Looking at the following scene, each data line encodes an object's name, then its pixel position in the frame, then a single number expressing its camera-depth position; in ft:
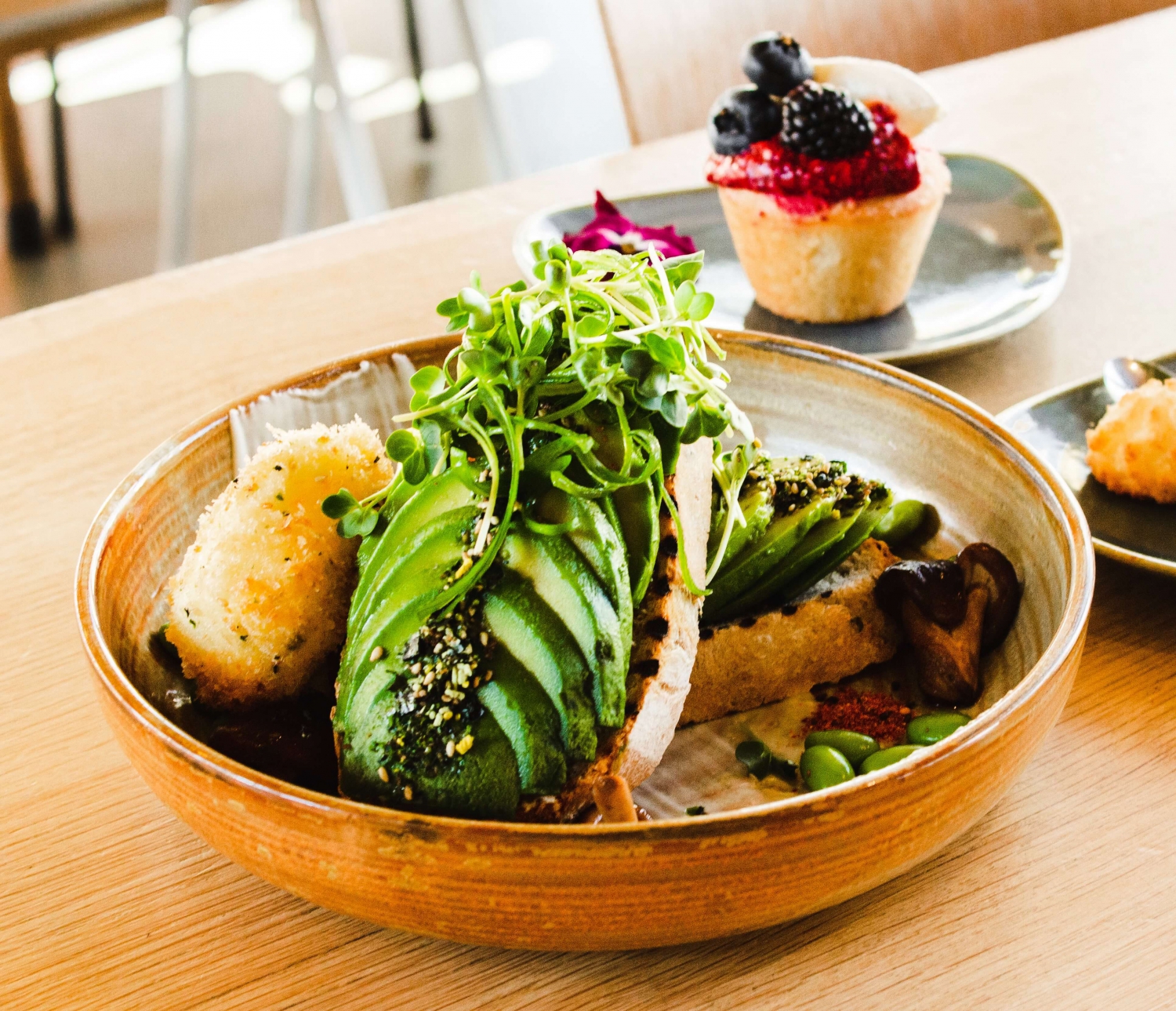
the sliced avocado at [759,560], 2.17
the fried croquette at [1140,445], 2.27
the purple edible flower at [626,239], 2.68
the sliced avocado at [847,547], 2.20
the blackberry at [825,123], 2.58
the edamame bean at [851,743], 2.09
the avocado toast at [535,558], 1.93
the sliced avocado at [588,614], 1.93
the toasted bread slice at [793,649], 2.15
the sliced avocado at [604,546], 1.97
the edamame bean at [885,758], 2.07
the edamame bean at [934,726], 2.09
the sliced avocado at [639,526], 2.04
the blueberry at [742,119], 2.64
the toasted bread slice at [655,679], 1.95
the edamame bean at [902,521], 2.25
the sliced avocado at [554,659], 1.93
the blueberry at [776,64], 2.60
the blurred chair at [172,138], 4.77
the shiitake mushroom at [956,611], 2.14
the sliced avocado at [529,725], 1.91
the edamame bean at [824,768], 2.07
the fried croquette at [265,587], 2.13
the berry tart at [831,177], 2.62
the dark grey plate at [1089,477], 2.25
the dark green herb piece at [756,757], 2.11
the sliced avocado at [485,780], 1.91
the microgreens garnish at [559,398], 2.04
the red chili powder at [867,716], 2.13
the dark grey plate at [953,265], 2.61
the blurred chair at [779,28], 3.40
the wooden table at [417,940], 1.94
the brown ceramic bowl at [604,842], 1.66
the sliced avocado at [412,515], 2.06
